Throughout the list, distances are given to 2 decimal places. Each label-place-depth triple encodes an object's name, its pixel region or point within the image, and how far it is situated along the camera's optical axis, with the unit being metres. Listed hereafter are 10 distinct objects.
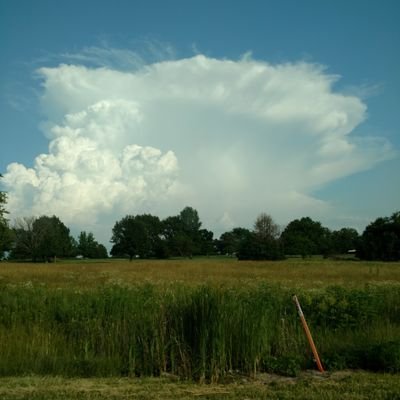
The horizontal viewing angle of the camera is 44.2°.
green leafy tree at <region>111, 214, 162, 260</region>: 141.50
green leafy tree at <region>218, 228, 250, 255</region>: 161.50
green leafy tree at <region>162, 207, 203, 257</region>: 143.25
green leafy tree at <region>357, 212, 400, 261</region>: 100.75
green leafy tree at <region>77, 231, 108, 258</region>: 166.50
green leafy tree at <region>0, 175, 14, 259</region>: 37.11
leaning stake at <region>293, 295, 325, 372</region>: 8.74
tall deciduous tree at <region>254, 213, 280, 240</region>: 123.12
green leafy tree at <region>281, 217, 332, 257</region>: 127.94
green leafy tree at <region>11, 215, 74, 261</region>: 127.50
